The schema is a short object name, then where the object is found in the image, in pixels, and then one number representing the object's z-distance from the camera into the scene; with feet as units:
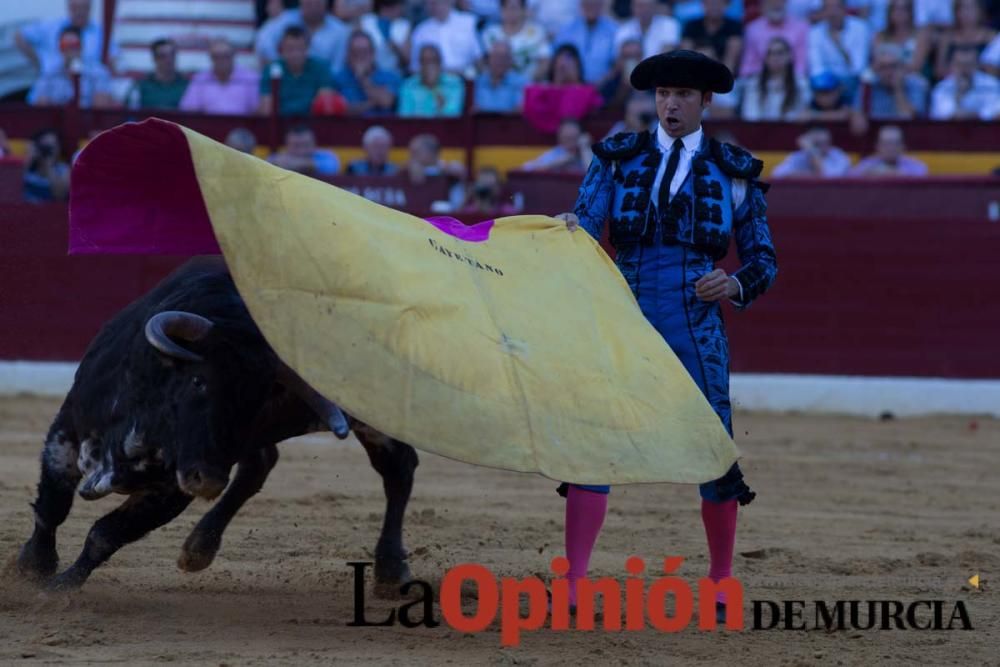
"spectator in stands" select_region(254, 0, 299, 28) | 75.36
